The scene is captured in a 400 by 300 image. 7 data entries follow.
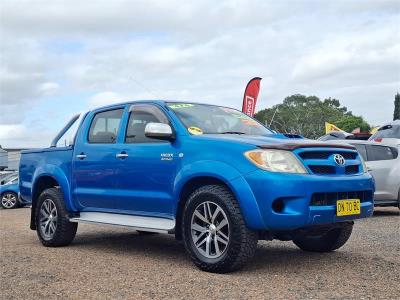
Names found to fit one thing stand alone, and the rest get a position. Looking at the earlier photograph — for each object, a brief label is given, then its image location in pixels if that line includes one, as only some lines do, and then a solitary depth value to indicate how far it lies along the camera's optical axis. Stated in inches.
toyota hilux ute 196.9
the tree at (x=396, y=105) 2889.8
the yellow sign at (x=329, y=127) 1083.8
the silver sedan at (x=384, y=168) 420.8
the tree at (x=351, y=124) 2568.9
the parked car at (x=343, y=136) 582.2
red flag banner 700.7
